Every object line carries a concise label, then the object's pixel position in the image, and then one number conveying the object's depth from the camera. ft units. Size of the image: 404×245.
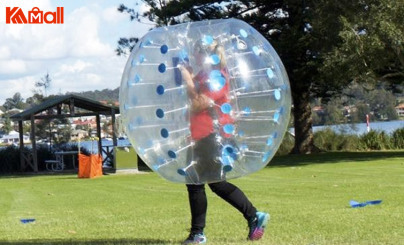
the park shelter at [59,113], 89.12
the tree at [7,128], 153.69
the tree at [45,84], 125.18
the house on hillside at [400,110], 194.72
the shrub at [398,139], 105.81
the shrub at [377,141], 106.14
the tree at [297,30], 79.66
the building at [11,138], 150.45
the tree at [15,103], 179.09
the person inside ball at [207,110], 19.04
